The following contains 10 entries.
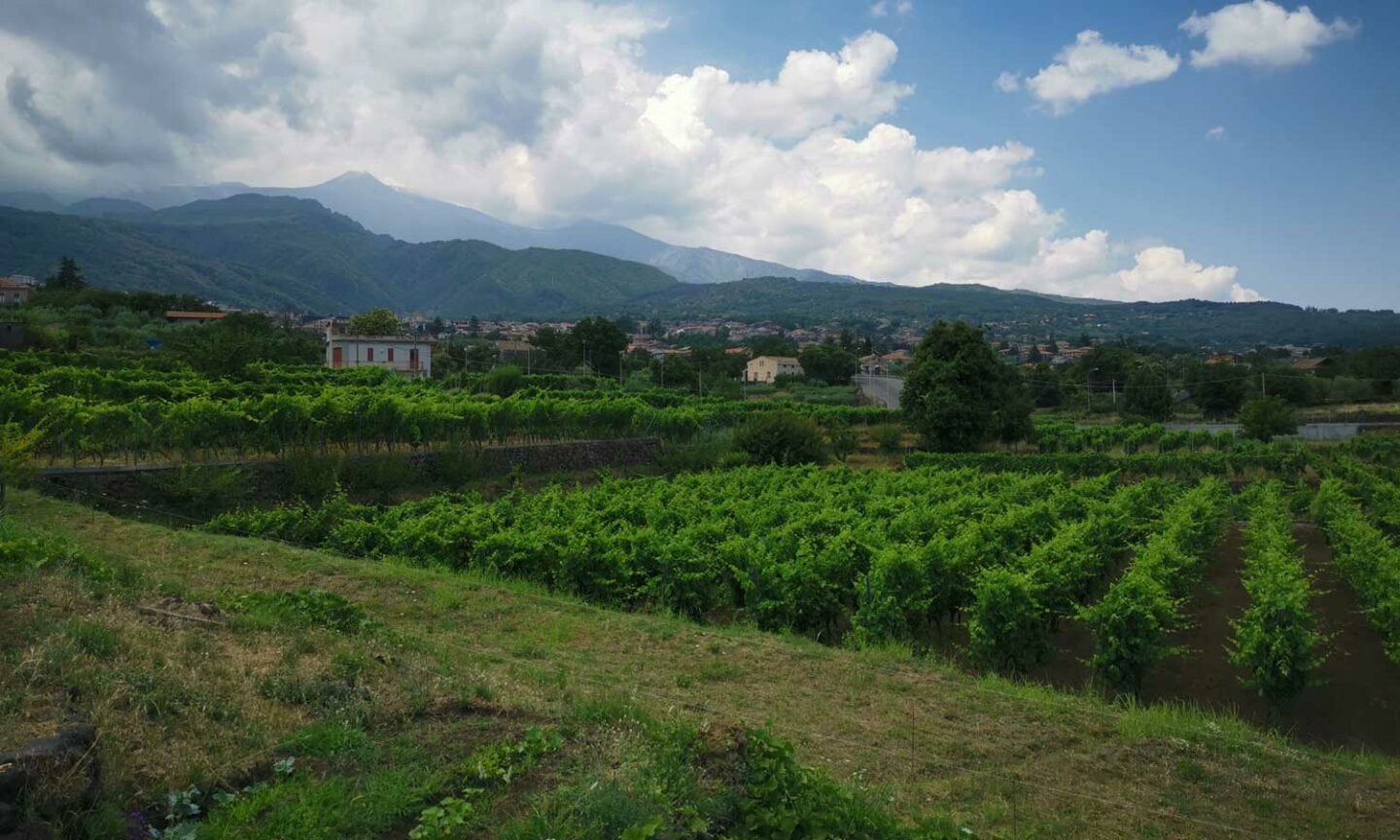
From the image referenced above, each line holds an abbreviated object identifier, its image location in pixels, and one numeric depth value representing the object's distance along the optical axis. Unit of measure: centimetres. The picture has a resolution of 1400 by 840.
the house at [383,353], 5925
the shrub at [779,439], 3719
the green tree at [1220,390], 6500
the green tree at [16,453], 1361
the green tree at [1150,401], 6309
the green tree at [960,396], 4119
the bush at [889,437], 4328
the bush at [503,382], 4799
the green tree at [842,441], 4222
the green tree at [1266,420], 4288
